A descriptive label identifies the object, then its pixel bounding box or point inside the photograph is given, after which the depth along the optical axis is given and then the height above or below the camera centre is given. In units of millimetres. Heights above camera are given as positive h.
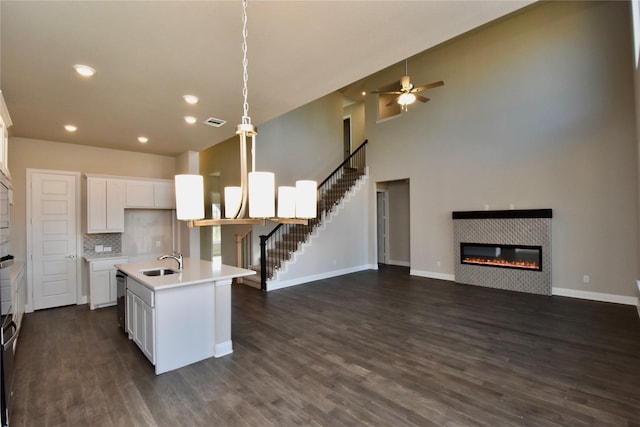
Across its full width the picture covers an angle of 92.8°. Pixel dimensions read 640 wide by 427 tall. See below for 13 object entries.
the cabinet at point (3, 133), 3284 +983
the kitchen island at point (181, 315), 3035 -1057
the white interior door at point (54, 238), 5121 -352
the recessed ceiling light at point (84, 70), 2879 +1425
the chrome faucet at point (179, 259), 3800 -550
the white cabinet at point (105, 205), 5406 +221
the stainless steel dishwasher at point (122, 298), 3975 -1084
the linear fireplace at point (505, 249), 5746 -755
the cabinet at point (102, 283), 5234 -1159
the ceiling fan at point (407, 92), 5736 +2340
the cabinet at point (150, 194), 5859 +444
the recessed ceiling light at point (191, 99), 3671 +1438
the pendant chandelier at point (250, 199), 1836 +106
